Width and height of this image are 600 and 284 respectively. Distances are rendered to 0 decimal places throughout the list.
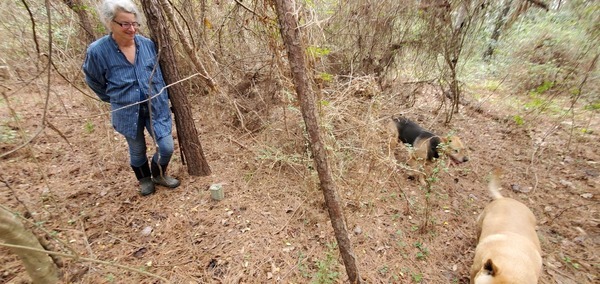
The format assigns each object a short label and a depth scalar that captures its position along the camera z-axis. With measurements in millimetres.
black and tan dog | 3861
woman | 2194
